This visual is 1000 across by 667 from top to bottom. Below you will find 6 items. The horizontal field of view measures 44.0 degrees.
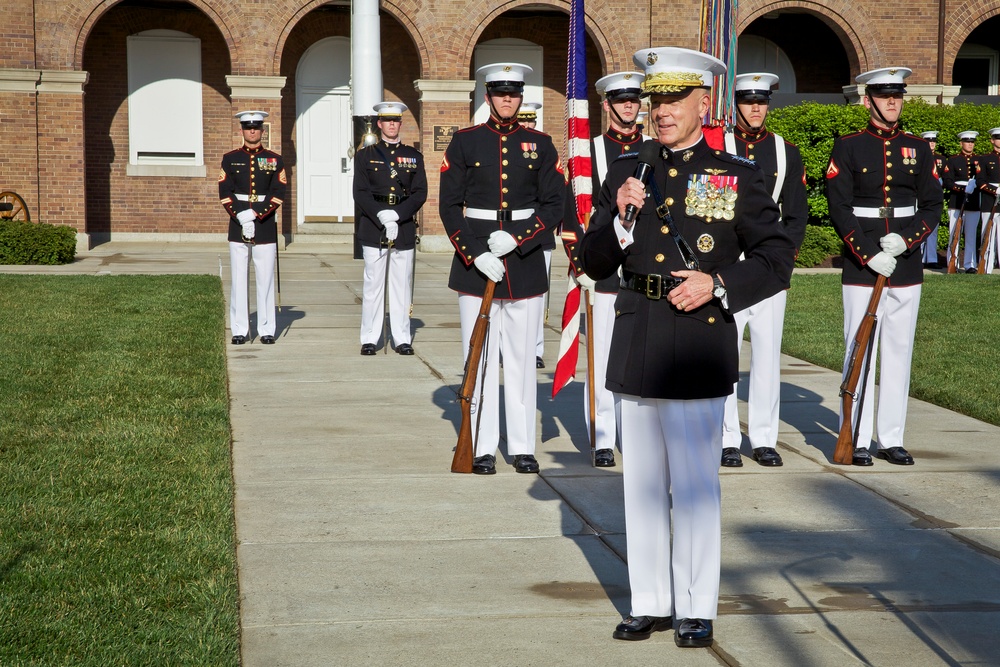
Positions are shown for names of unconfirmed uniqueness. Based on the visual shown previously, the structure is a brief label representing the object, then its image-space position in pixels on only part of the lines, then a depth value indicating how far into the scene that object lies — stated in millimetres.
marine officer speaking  4090
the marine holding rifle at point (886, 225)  6832
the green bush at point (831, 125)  20531
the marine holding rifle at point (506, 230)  6746
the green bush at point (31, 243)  18938
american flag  6957
